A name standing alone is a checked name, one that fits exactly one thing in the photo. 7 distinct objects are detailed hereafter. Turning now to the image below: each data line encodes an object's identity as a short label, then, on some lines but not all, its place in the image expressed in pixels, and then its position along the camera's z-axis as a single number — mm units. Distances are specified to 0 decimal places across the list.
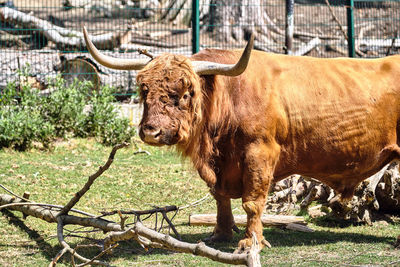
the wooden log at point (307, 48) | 16984
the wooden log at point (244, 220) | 7730
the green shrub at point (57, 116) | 10586
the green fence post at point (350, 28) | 13836
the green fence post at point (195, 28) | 12680
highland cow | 5962
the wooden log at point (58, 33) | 14000
